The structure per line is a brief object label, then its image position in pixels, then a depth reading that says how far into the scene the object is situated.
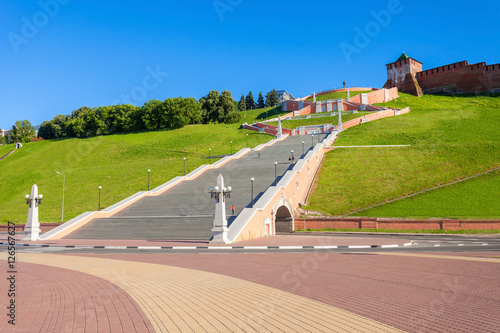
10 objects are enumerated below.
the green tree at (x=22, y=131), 103.75
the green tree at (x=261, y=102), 146.38
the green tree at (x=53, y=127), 101.69
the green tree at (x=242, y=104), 138.00
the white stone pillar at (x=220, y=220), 19.48
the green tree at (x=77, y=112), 108.94
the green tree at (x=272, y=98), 141.50
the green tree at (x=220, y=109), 100.25
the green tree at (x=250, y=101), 146.76
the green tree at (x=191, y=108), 82.62
